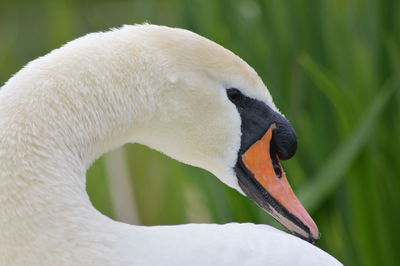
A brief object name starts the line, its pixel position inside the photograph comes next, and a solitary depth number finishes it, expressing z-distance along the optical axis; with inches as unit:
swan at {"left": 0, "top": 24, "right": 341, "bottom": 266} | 129.5
